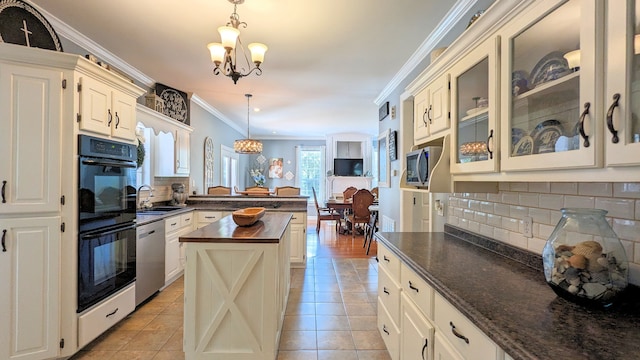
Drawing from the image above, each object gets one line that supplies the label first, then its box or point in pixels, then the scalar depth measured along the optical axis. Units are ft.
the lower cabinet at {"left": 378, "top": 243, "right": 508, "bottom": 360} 3.41
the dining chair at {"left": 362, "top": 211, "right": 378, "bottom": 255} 17.56
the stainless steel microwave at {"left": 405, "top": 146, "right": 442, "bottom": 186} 6.47
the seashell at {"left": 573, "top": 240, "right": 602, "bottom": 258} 3.28
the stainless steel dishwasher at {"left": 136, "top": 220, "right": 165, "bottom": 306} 9.24
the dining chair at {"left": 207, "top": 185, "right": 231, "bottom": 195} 18.07
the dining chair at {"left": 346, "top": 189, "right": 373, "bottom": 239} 18.33
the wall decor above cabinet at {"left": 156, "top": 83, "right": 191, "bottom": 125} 14.83
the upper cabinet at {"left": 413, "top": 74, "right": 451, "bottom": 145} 6.14
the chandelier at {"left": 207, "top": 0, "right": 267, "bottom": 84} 7.46
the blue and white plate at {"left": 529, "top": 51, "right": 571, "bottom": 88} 3.48
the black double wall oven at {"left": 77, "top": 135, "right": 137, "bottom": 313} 6.77
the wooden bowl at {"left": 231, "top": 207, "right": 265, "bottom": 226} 7.91
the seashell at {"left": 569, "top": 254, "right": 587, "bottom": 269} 3.31
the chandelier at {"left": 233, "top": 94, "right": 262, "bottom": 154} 19.76
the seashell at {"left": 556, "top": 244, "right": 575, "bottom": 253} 3.48
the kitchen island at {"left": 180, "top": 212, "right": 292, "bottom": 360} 6.48
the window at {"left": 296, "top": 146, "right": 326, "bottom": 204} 32.81
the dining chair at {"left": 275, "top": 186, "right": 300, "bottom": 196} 17.62
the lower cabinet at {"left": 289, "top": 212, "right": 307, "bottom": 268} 13.85
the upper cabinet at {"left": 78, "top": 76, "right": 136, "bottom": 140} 6.75
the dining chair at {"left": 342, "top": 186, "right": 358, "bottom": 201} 25.11
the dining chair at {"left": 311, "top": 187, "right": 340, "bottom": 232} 21.97
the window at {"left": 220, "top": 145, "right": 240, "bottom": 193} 23.30
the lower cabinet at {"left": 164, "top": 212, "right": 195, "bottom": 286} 11.14
